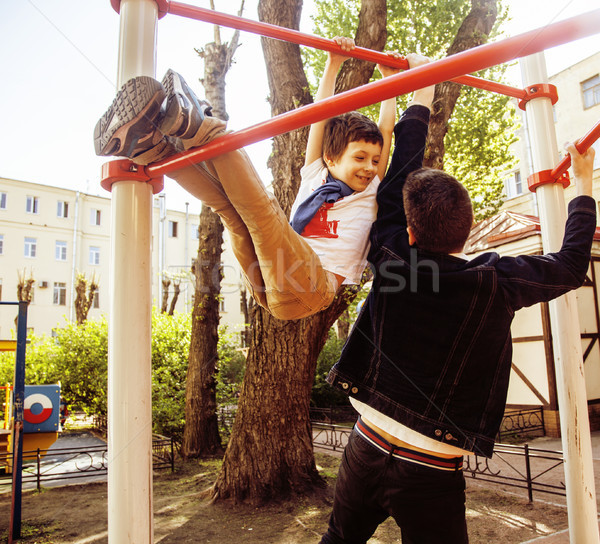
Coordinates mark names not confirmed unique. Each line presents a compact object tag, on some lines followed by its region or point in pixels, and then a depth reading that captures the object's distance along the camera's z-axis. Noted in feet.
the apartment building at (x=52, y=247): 100.42
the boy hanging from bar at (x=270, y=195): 4.60
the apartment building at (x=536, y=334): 32.48
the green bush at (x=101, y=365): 29.09
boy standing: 4.86
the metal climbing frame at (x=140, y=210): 4.40
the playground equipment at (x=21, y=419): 15.20
